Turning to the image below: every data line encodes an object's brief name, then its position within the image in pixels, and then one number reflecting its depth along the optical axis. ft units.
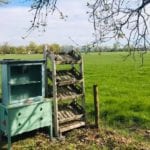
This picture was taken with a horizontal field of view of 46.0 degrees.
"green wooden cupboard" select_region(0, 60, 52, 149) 11.78
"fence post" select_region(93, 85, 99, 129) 14.41
